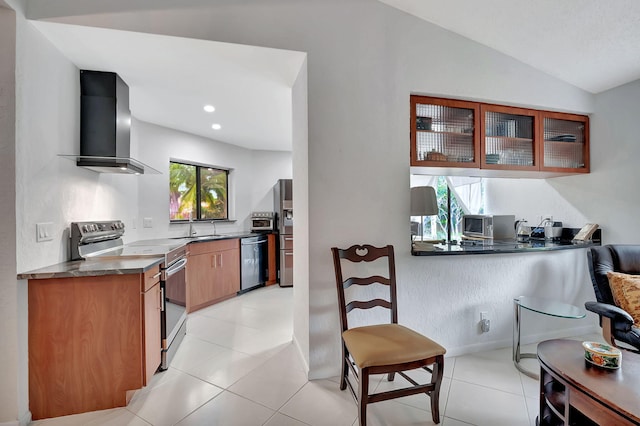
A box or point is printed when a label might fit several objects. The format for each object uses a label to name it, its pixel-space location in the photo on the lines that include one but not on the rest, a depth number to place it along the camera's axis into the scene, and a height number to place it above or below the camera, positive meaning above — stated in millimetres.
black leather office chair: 1819 -551
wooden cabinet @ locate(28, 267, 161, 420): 1635 -789
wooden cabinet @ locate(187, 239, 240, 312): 3398 -786
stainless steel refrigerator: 4570 -333
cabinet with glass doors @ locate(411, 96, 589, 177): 2330 +688
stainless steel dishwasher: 4176 -781
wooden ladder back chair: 1434 -753
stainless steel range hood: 2213 +788
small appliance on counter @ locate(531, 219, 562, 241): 2979 -209
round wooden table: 1045 -742
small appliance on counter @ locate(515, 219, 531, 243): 3195 -213
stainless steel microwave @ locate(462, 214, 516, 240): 2896 -157
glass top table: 1979 -738
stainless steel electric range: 2049 -319
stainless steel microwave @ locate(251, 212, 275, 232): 4754 -130
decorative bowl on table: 1271 -686
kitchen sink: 3602 -320
